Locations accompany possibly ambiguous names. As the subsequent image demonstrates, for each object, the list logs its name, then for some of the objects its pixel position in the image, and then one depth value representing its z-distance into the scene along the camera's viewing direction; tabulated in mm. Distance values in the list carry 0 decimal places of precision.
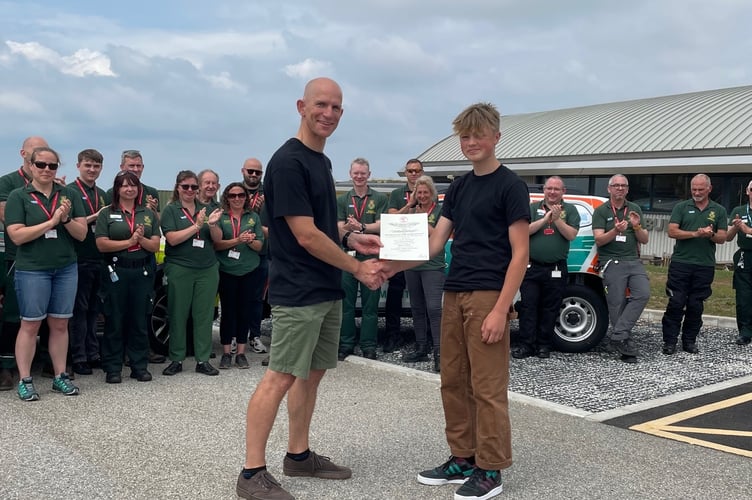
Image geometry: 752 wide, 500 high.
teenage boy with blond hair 3955
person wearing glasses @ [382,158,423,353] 7910
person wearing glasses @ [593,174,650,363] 7984
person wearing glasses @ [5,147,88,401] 5840
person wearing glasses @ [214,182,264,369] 7234
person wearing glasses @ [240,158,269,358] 7660
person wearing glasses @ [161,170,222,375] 6840
